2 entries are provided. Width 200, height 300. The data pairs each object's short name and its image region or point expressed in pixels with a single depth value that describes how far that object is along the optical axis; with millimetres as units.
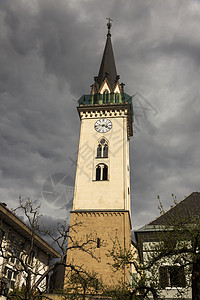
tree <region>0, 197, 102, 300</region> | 13034
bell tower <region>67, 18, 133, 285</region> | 29547
